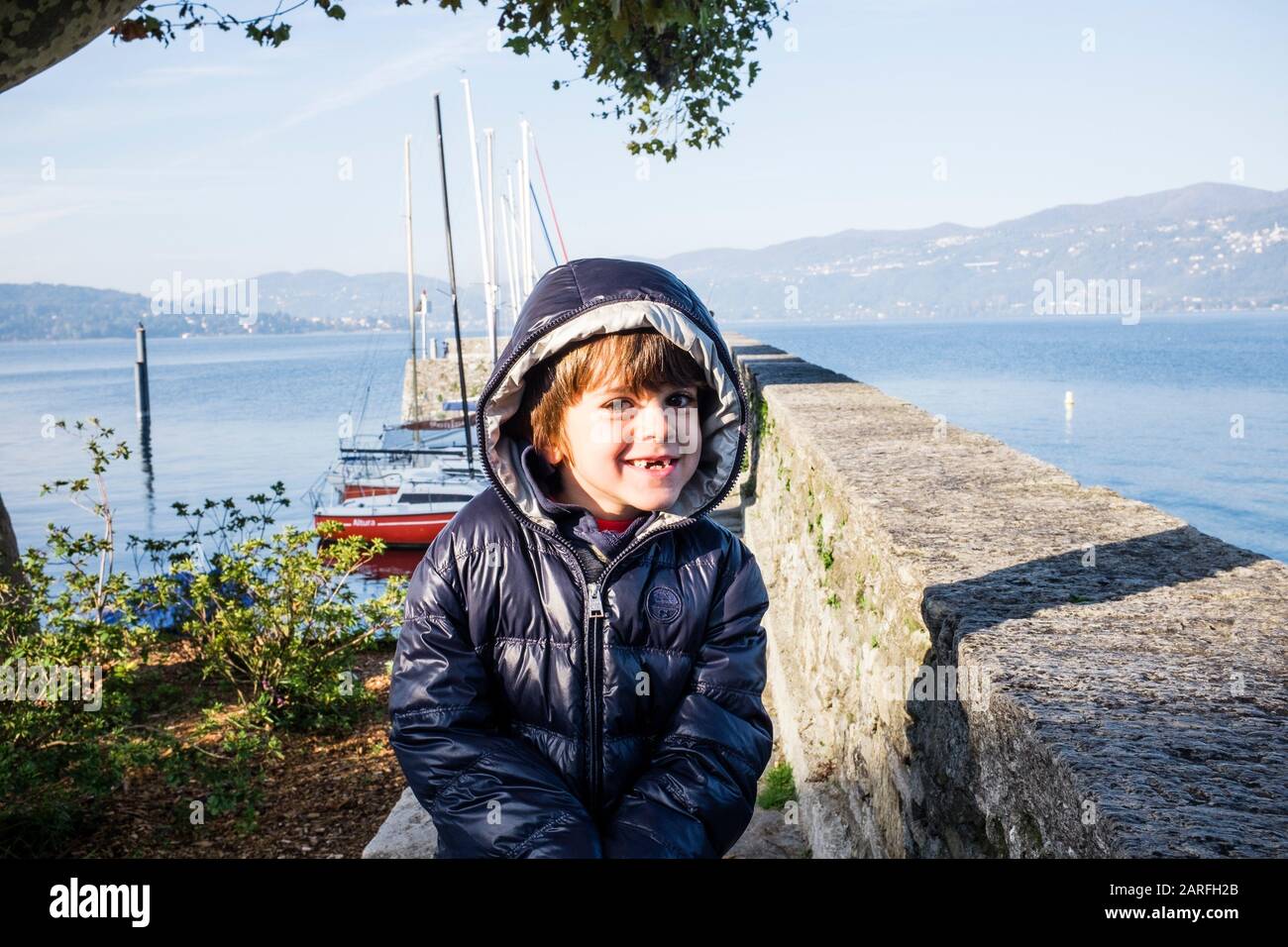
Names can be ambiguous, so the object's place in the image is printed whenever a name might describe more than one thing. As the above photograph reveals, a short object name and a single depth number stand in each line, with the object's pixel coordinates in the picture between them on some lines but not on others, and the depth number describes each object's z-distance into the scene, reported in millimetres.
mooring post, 45791
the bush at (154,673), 4977
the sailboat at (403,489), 21500
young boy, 1853
